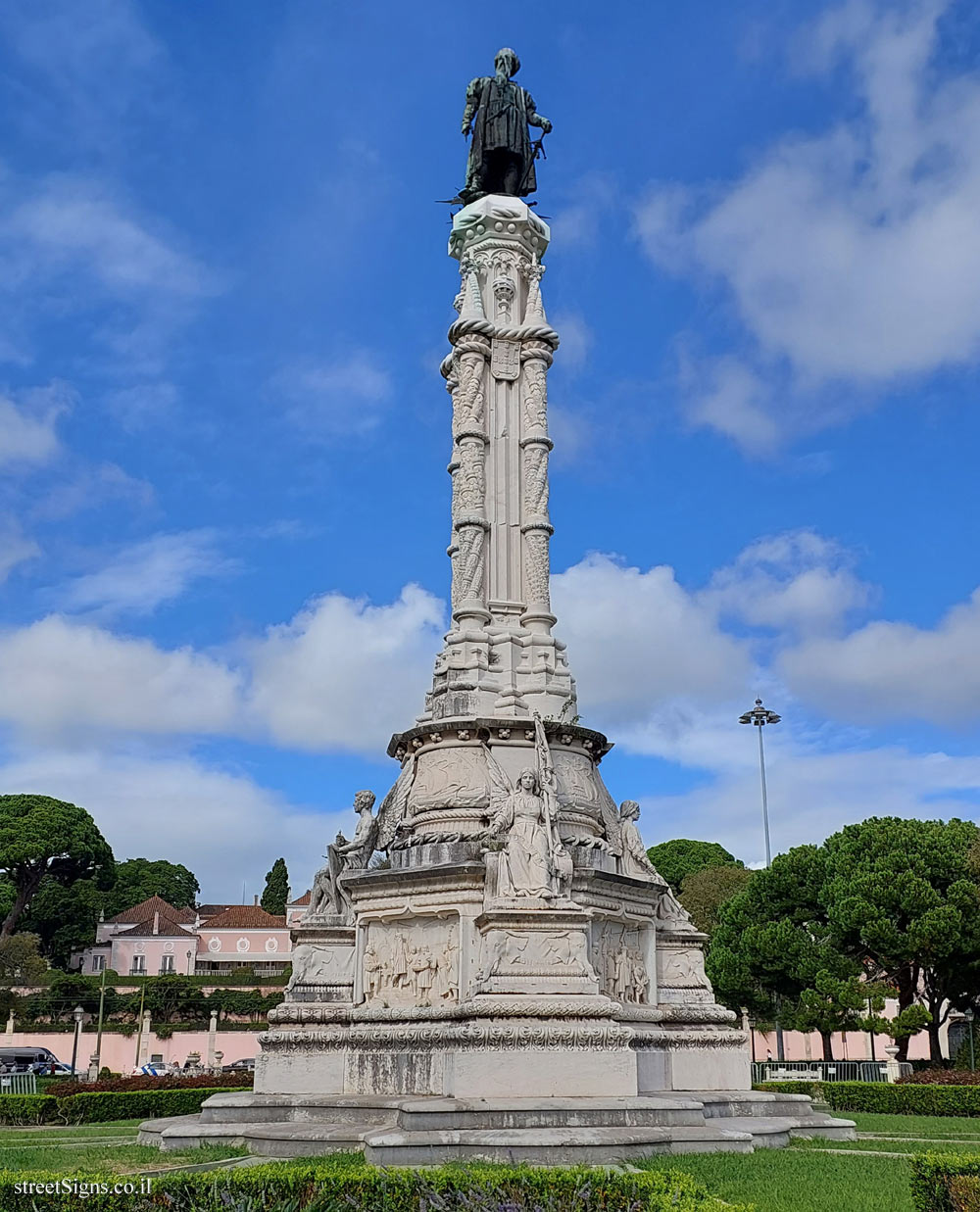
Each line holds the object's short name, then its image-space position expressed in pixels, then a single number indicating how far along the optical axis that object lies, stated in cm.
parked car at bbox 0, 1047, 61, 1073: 4150
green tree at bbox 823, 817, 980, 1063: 3231
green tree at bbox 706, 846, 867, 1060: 3519
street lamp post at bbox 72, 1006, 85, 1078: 4590
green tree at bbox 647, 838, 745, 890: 6222
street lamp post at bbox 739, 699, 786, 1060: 6016
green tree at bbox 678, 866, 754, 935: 4991
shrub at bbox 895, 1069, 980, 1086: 2391
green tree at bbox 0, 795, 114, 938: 6506
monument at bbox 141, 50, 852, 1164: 1362
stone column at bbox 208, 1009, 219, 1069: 4819
